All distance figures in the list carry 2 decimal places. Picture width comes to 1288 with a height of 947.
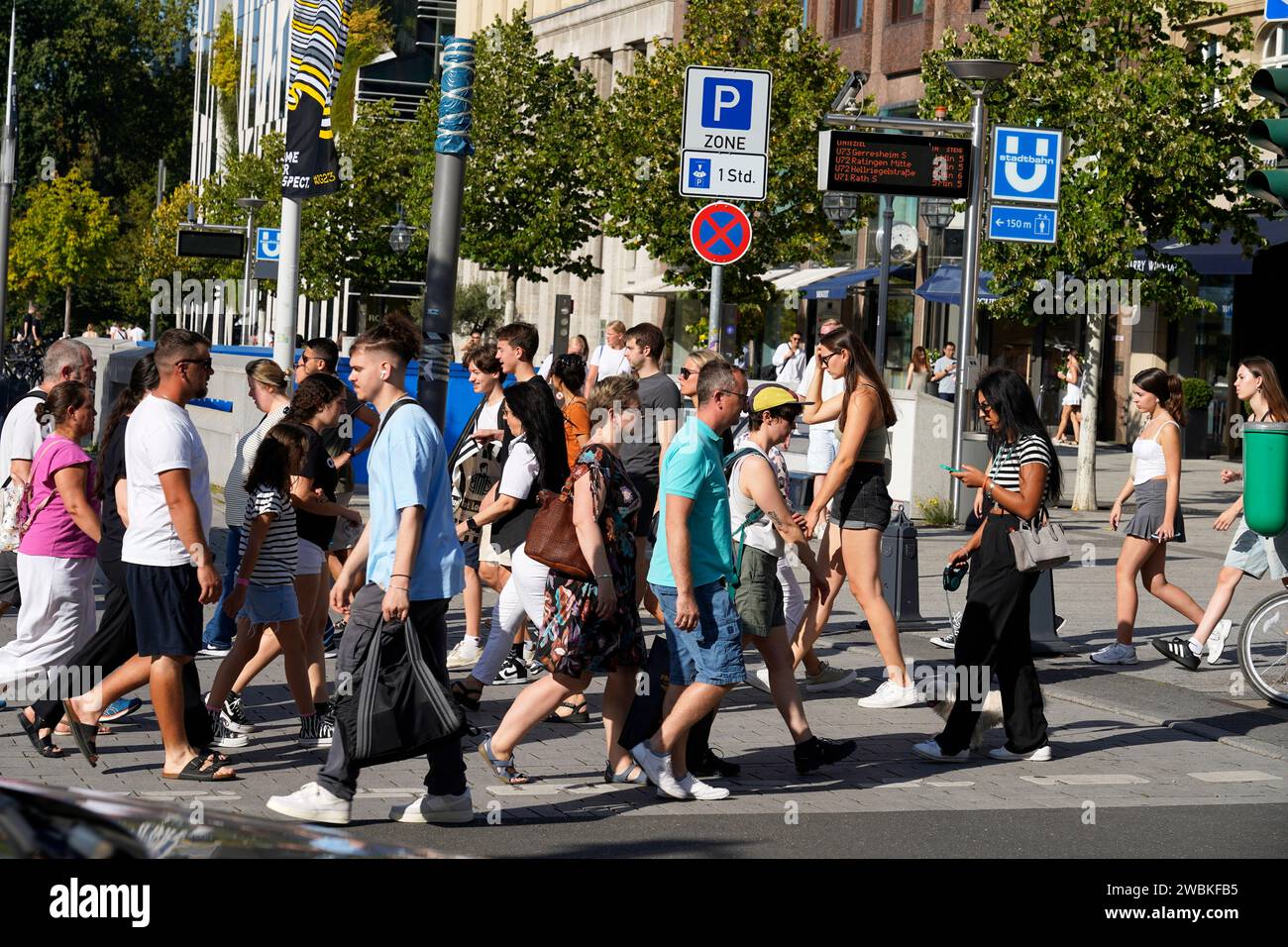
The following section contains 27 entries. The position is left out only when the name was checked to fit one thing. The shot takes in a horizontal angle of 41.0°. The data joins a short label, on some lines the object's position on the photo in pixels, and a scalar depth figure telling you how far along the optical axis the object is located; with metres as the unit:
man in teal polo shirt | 6.97
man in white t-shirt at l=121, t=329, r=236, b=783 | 6.89
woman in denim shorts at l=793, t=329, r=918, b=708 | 9.22
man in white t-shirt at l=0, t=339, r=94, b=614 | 8.21
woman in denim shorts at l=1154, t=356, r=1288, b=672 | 10.11
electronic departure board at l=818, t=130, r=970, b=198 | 16.59
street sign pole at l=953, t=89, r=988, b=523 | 17.22
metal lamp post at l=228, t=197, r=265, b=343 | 45.56
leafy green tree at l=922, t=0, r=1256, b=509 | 20.83
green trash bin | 8.90
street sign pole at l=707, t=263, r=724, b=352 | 14.80
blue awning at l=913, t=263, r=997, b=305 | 35.06
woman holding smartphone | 8.07
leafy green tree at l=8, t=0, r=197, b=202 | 82.00
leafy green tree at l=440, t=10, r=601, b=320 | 41.91
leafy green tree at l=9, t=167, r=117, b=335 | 60.87
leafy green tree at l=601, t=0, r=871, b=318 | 31.25
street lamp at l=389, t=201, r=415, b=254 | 42.09
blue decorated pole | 8.75
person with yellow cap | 7.43
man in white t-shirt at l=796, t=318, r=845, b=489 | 14.89
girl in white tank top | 10.90
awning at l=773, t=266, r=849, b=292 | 41.81
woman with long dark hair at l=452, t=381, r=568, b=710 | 8.41
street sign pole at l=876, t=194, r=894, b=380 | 24.12
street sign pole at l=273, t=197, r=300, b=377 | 16.14
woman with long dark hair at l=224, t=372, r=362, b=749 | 8.21
